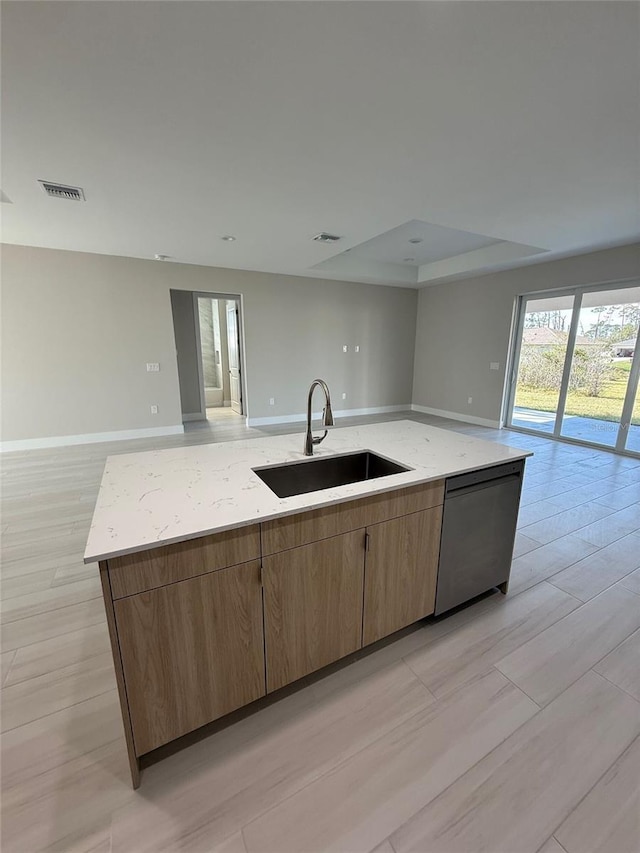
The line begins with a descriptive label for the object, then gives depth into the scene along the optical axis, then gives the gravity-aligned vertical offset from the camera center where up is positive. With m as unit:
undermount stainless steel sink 1.71 -0.63
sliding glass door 4.54 -0.21
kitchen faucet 1.60 -0.33
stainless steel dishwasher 1.70 -0.92
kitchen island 1.06 -0.77
